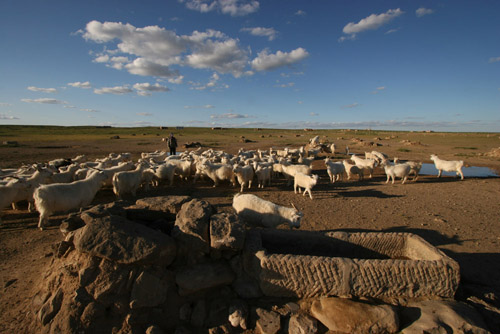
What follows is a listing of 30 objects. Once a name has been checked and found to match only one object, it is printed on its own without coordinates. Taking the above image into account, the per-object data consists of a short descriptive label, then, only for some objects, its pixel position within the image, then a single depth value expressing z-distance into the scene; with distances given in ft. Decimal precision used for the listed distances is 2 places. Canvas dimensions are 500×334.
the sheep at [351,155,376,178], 51.34
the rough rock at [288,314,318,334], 12.39
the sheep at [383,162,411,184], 45.98
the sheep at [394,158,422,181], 48.96
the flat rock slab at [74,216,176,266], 12.65
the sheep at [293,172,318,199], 35.84
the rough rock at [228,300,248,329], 12.79
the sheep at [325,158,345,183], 46.91
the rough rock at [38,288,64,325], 12.27
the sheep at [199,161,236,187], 42.52
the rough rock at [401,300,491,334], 11.44
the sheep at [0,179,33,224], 25.67
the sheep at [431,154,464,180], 49.75
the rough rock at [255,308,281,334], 12.48
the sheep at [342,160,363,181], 49.60
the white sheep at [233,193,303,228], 22.67
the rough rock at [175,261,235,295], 13.64
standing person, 67.15
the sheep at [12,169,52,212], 28.34
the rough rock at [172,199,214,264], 14.58
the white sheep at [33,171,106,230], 23.62
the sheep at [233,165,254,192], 40.40
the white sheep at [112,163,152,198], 33.85
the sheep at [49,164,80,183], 35.06
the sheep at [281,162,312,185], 43.70
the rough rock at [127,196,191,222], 17.47
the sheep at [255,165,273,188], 42.93
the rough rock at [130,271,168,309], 12.49
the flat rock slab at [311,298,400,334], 12.01
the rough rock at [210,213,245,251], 14.37
